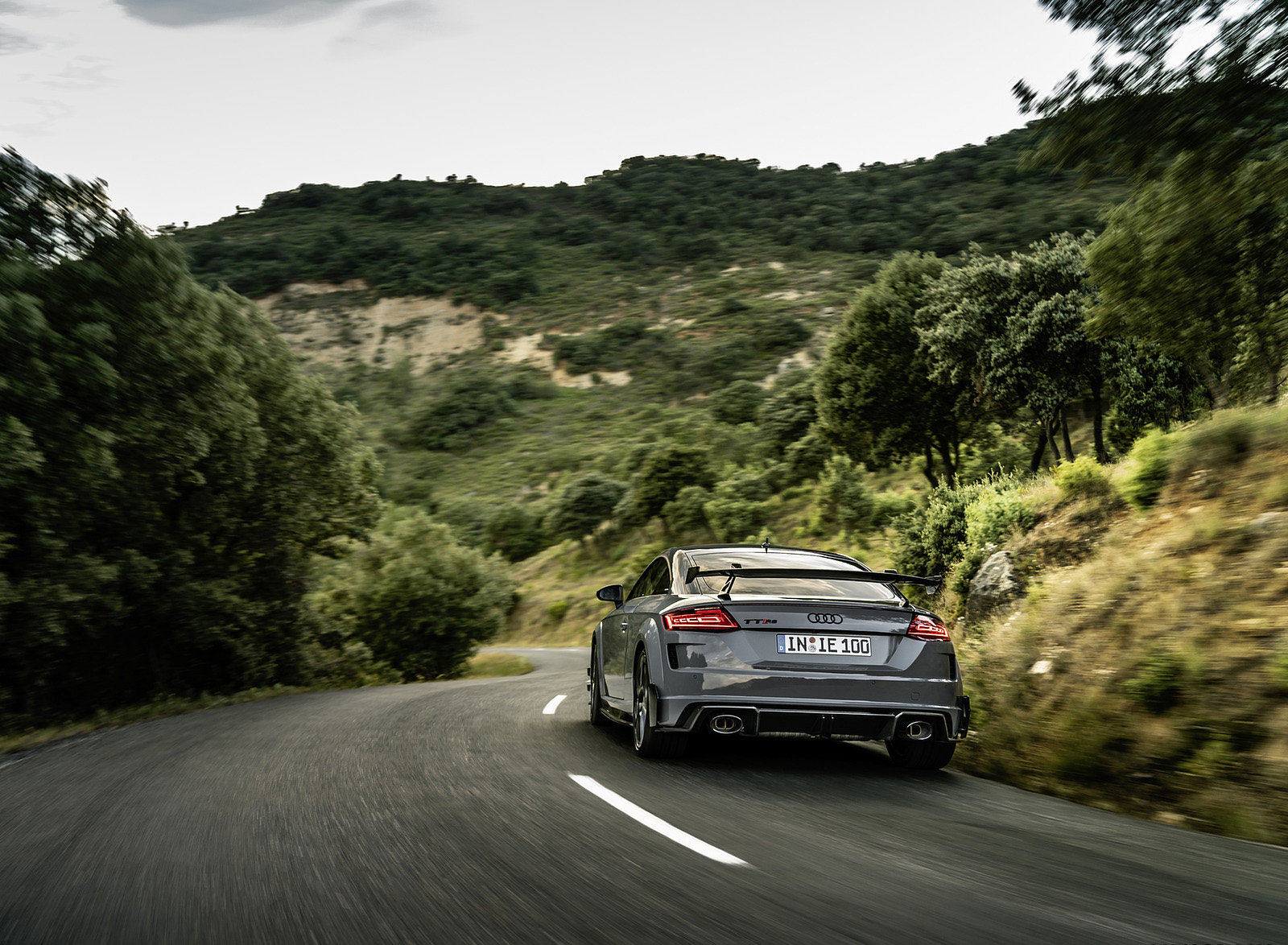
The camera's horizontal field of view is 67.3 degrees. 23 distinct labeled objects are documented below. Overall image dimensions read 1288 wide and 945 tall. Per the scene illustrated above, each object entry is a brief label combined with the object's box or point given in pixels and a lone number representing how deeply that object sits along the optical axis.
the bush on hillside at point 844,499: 37.81
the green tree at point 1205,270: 11.04
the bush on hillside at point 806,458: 50.28
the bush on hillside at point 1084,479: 12.23
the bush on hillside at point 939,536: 16.27
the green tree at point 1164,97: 9.40
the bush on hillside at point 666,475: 56.09
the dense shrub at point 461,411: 85.06
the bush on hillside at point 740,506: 48.75
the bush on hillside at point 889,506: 34.97
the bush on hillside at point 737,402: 68.56
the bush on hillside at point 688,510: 53.81
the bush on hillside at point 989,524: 13.02
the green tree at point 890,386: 30.12
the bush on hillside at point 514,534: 71.31
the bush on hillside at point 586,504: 64.94
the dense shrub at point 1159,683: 6.00
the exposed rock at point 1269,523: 7.08
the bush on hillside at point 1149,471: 9.73
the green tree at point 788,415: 55.28
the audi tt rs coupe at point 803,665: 6.06
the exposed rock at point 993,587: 12.01
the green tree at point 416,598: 31.17
